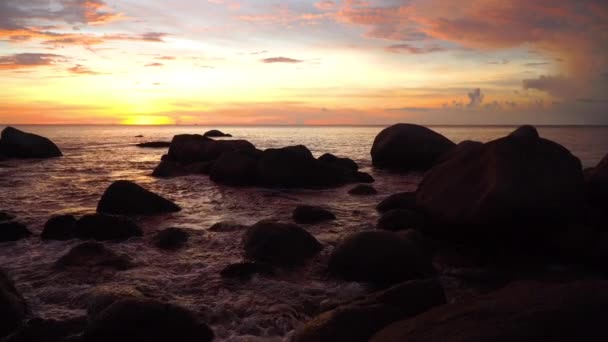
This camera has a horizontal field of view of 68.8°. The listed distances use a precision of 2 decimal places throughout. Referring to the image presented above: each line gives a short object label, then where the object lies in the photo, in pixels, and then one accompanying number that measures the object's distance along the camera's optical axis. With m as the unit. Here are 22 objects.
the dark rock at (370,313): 4.61
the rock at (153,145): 50.23
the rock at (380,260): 6.90
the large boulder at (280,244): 7.89
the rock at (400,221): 10.09
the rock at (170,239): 8.91
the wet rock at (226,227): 10.23
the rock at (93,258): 7.55
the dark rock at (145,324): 4.79
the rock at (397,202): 11.99
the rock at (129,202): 11.99
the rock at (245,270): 7.13
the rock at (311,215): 11.10
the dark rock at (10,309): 5.16
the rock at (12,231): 9.35
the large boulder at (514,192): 8.17
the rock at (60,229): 9.45
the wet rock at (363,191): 15.58
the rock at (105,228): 9.42
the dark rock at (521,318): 3.43
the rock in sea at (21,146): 32.06
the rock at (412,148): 23.70
